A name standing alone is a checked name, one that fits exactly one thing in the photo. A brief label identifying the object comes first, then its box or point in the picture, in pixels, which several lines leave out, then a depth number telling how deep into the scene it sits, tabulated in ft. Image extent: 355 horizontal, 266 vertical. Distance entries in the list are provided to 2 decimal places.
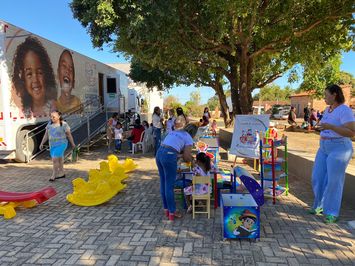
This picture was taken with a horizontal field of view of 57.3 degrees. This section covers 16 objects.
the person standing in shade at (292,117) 71.04
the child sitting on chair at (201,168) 17.01
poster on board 27.53
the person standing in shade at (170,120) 35.83
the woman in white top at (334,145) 14.60
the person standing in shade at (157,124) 36.40
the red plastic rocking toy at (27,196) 17.88
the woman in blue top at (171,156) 15.25
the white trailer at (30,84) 27.94
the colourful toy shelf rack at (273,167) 18.99
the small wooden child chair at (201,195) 16.06
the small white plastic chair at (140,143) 39.91
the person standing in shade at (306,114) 74.94
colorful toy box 13.55
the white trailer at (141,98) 77.66
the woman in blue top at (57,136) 23.93
